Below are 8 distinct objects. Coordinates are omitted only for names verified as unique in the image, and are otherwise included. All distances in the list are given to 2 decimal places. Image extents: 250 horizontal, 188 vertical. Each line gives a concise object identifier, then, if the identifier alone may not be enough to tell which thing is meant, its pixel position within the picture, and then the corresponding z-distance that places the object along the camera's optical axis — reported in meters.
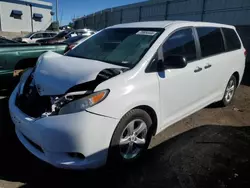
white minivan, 1.79
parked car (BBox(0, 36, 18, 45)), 5.56
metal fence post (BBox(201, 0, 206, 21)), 11.27
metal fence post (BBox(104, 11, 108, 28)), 22.59
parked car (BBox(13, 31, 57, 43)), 13.46
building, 27.27
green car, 3.78
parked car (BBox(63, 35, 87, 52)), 7.41
